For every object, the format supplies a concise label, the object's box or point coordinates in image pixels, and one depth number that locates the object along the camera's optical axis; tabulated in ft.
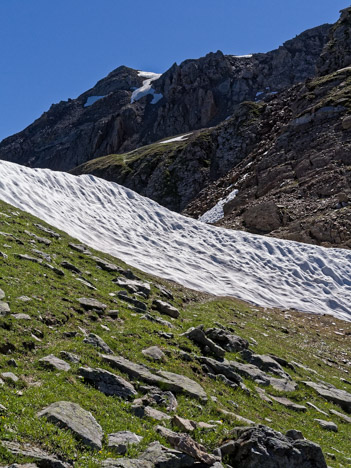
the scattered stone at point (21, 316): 38.81
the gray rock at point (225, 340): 54.95
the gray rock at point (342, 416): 48.11
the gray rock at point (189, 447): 26.16
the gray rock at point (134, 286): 67.36
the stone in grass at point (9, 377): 28.96
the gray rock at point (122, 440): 25.41
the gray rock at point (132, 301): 60.11
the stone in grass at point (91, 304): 50.18
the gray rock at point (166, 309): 63.82
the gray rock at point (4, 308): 38.39
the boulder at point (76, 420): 25.11
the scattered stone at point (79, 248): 78.48
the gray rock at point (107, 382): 33.00
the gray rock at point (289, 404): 45.65
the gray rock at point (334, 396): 52.60
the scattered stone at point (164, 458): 24.72
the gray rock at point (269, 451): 26.89
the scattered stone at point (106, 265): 74.18
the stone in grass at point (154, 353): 41.47
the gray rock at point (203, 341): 49.83
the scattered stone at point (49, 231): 81.00
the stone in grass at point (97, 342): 39.24
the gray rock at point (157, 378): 36.29
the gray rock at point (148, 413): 31.01
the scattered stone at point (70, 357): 34.85
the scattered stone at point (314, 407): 47.68
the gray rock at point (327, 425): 43.20
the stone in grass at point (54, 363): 32.94
